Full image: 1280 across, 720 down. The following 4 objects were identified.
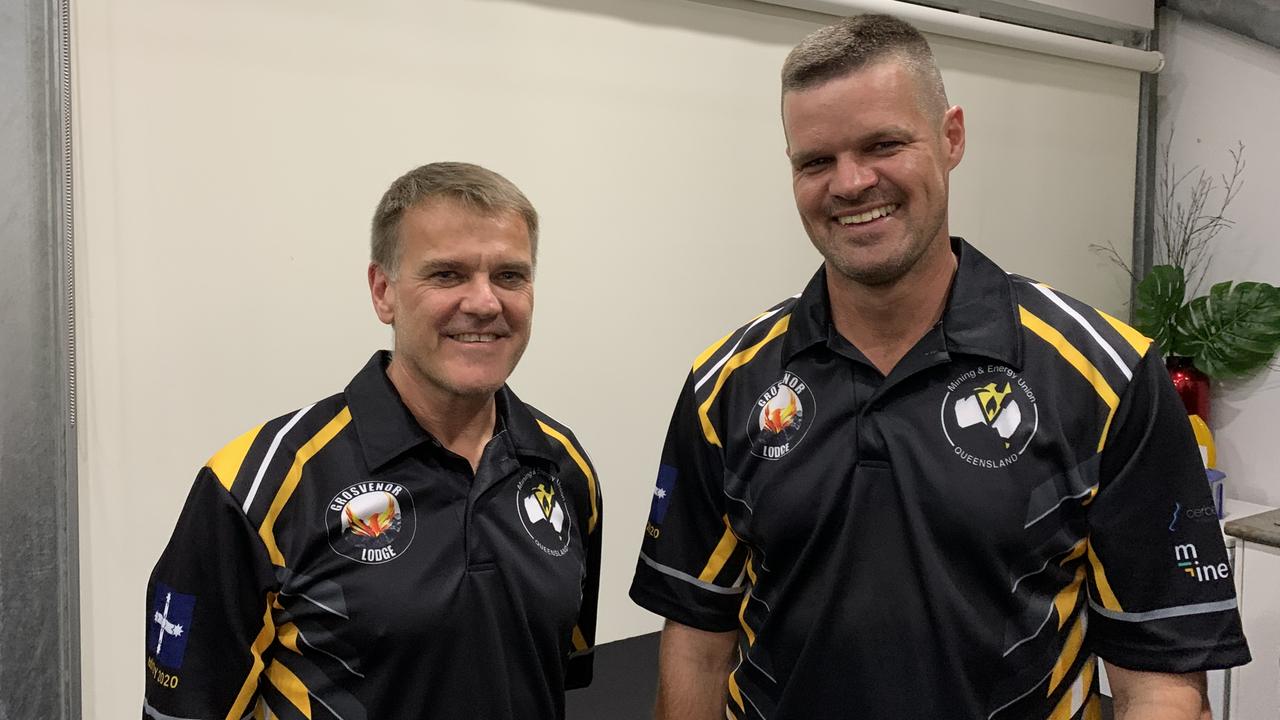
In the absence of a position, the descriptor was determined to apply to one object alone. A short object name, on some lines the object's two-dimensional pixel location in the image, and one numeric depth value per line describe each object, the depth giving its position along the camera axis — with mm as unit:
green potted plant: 3285
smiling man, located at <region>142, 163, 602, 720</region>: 1194
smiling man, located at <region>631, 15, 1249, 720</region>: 1215
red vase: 3391
